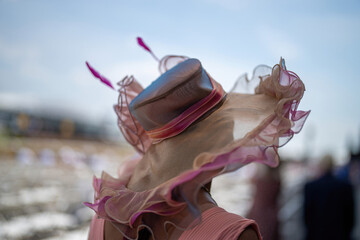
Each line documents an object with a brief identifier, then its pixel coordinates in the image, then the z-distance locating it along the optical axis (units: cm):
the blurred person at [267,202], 292
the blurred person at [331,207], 324
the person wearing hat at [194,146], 74
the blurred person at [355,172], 626
